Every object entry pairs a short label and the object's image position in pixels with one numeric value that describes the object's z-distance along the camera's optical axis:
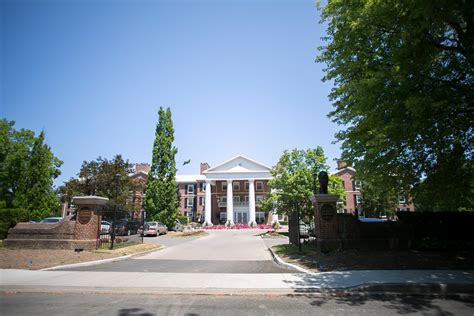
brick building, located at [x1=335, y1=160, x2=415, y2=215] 55.53
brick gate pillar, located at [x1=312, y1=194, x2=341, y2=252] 12.80
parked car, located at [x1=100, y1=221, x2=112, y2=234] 24.29
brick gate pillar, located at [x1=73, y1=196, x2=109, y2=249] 14.49
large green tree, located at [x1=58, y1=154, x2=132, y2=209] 29.47
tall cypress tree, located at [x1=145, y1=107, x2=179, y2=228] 35.72
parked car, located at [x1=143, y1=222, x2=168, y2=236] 28.99
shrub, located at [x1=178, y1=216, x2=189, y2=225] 51.55
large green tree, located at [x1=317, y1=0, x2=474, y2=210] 8.77
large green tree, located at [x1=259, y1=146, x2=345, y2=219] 28.84
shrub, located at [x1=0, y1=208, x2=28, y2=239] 18.30
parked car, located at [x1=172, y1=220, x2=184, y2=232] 38.31
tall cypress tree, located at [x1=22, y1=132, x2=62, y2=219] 32.88
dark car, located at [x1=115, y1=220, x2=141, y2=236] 25.28
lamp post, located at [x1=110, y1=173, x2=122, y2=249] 15.23
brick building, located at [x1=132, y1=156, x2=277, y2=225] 53.06
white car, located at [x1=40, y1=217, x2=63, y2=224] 24.80
